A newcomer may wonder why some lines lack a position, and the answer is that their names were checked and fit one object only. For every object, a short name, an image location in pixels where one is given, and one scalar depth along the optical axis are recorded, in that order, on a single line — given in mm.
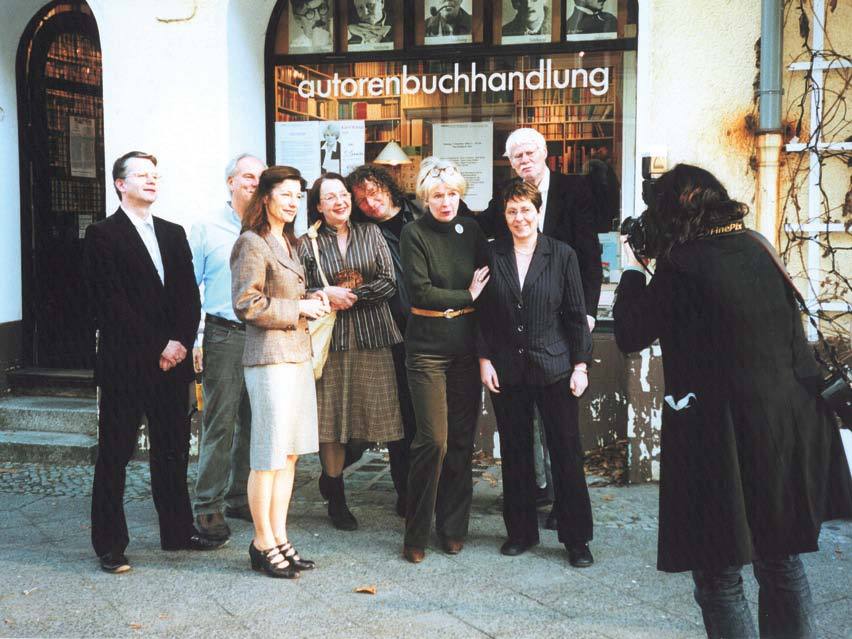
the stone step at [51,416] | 7426
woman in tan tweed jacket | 4543
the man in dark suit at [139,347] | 4773
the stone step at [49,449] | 7094
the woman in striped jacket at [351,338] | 5332
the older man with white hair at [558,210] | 5371
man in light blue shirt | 5262
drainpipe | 6035
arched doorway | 8188
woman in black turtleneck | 4938
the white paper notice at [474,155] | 7363
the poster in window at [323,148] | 7648
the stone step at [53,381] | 7934
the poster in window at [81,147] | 8320
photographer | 3117
